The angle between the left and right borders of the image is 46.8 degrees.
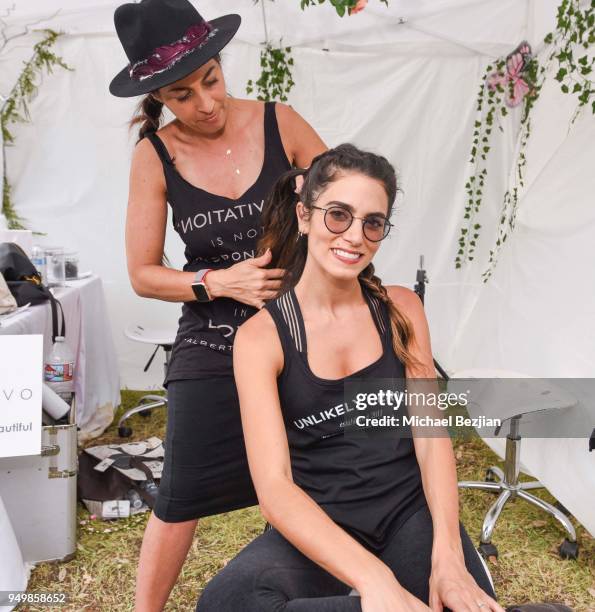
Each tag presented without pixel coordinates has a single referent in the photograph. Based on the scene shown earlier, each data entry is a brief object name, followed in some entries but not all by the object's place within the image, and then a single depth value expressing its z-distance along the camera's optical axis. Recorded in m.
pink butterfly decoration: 3.43
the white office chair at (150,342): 3.45
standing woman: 1.48
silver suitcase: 2.13
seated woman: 1.13
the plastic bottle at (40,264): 3.21
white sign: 1.87
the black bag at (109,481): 2.65
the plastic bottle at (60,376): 2.48
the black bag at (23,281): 2.71
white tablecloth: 3.25
